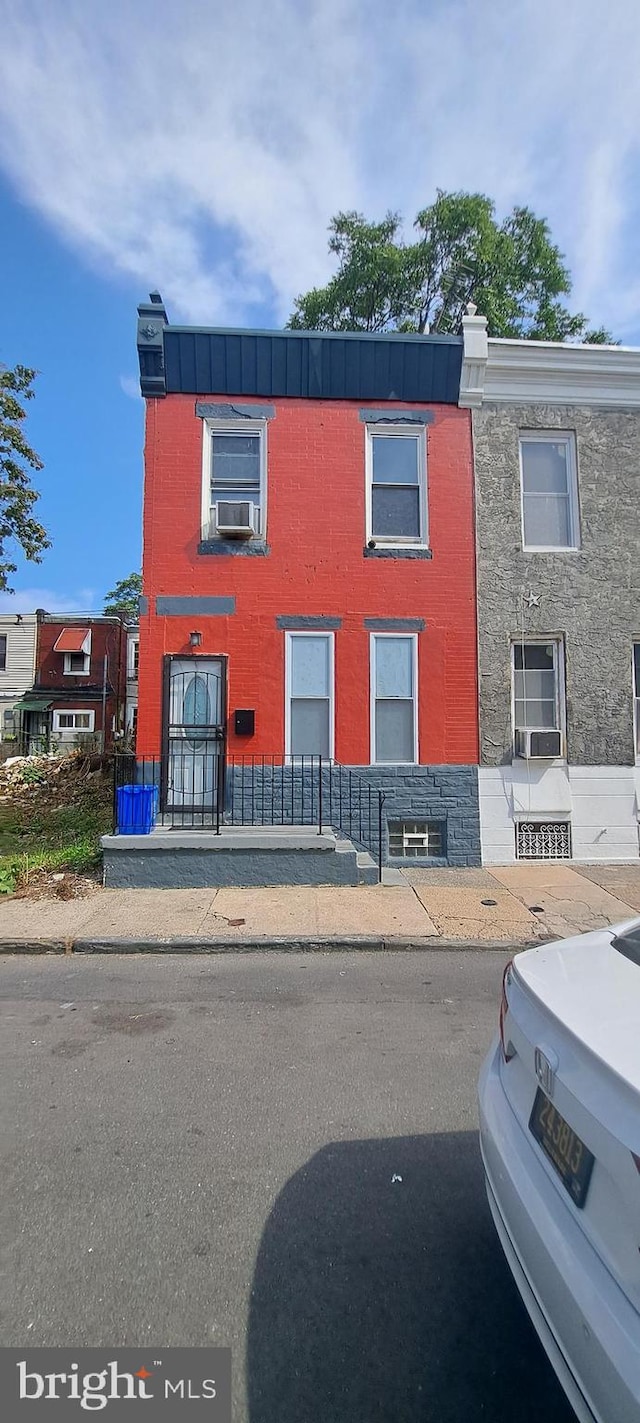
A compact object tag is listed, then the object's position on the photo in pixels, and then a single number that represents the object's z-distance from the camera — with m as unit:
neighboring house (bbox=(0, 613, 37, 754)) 29.59
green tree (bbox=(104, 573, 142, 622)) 43.63
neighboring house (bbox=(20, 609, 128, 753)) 28.86
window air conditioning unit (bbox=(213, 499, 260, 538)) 9.26
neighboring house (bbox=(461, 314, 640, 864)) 9.55
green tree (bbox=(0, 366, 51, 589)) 11.91
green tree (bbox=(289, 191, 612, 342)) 15.98
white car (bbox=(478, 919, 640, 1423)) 1.44
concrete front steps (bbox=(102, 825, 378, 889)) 7.83
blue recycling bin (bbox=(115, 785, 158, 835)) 8.09
